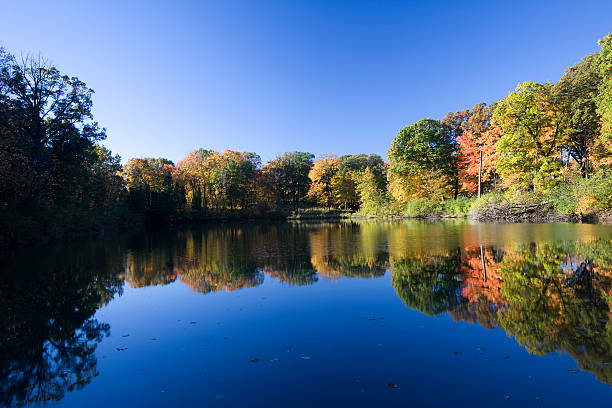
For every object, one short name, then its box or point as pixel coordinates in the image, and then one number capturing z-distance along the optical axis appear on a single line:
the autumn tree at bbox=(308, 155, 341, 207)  58.19
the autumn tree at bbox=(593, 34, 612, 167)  18.33
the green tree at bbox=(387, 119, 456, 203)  37.75
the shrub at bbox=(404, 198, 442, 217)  34.97
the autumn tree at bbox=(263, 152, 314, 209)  56.94
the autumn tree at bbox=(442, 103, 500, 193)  32.66
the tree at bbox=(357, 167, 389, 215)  43.44
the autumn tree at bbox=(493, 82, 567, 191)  24.23
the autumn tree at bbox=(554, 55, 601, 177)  22.86
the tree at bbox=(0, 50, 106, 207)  19.64
